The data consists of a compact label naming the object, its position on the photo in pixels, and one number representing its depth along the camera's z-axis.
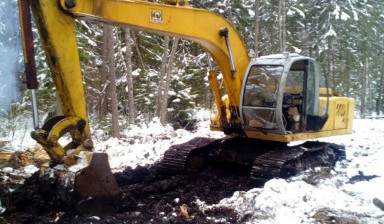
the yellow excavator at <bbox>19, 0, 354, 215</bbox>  4.50
